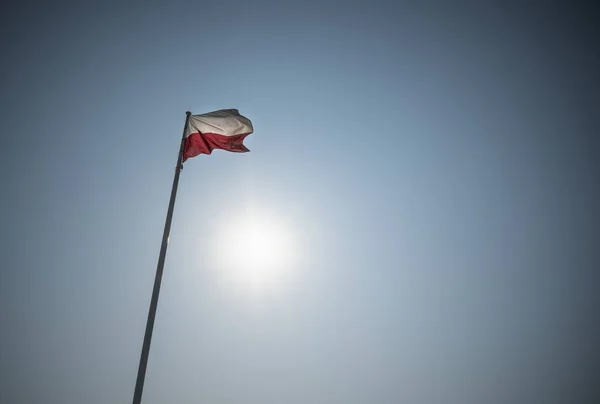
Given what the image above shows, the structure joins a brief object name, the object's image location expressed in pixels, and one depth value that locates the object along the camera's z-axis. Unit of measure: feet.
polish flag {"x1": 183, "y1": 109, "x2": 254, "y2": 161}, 30.25
